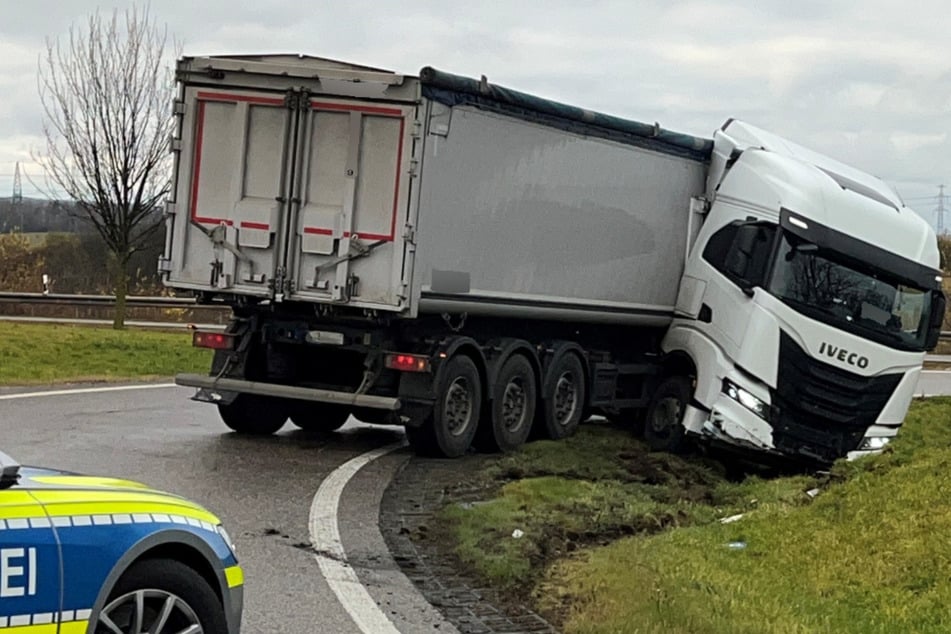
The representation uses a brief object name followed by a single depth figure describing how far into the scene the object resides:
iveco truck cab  15.49
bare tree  31.30
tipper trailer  13.35
